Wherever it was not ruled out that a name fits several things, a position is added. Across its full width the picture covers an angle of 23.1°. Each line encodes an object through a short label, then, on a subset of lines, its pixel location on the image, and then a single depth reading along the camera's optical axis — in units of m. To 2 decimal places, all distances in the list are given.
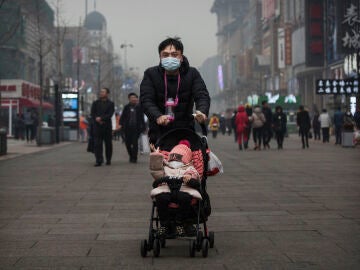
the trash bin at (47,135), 37.12
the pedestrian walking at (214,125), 52.62
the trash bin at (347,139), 33.16
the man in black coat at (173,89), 7.38
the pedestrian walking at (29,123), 44.73
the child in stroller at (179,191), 6.71
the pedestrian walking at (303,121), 32.28
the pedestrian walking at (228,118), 70.56
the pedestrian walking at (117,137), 48.97
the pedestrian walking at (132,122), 20.92
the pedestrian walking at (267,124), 31.50
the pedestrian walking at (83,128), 47.16
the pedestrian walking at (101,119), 19.66
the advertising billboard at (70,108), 44.14
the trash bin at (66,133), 45.01
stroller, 6.76
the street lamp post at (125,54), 130.69
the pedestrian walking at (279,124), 31.69
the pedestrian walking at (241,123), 30.58
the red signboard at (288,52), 92.25
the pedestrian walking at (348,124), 33.82
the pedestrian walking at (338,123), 36.67
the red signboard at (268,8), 112.22
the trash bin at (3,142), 26.05
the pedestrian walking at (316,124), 45.81
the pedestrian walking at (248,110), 32.41
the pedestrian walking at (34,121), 45.63
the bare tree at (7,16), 67.49
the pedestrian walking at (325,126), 40.44
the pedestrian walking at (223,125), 67.94
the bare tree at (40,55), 36.59
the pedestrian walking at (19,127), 49.84
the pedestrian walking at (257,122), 30.61
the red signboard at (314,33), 67.94
